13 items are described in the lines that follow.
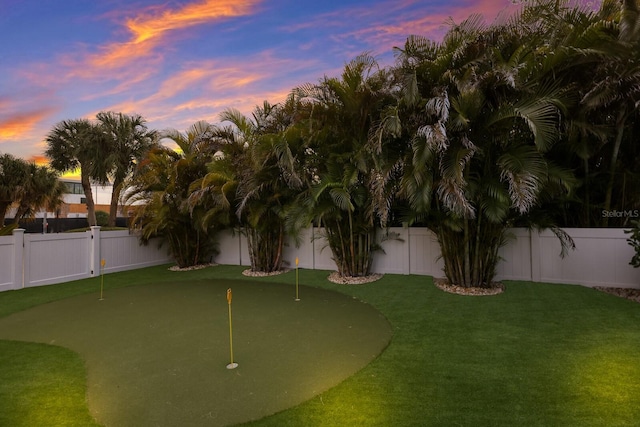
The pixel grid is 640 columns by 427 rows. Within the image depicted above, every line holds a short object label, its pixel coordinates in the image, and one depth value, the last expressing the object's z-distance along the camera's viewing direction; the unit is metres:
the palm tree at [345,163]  7.12
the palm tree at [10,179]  16.22
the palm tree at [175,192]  9.72
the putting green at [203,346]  2.94
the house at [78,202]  35.61
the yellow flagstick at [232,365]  3.62
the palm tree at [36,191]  16.89
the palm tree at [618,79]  5.41
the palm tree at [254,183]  8.35
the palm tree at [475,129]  5.67
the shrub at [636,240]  5.82
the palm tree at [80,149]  18.05
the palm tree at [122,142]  18.17
